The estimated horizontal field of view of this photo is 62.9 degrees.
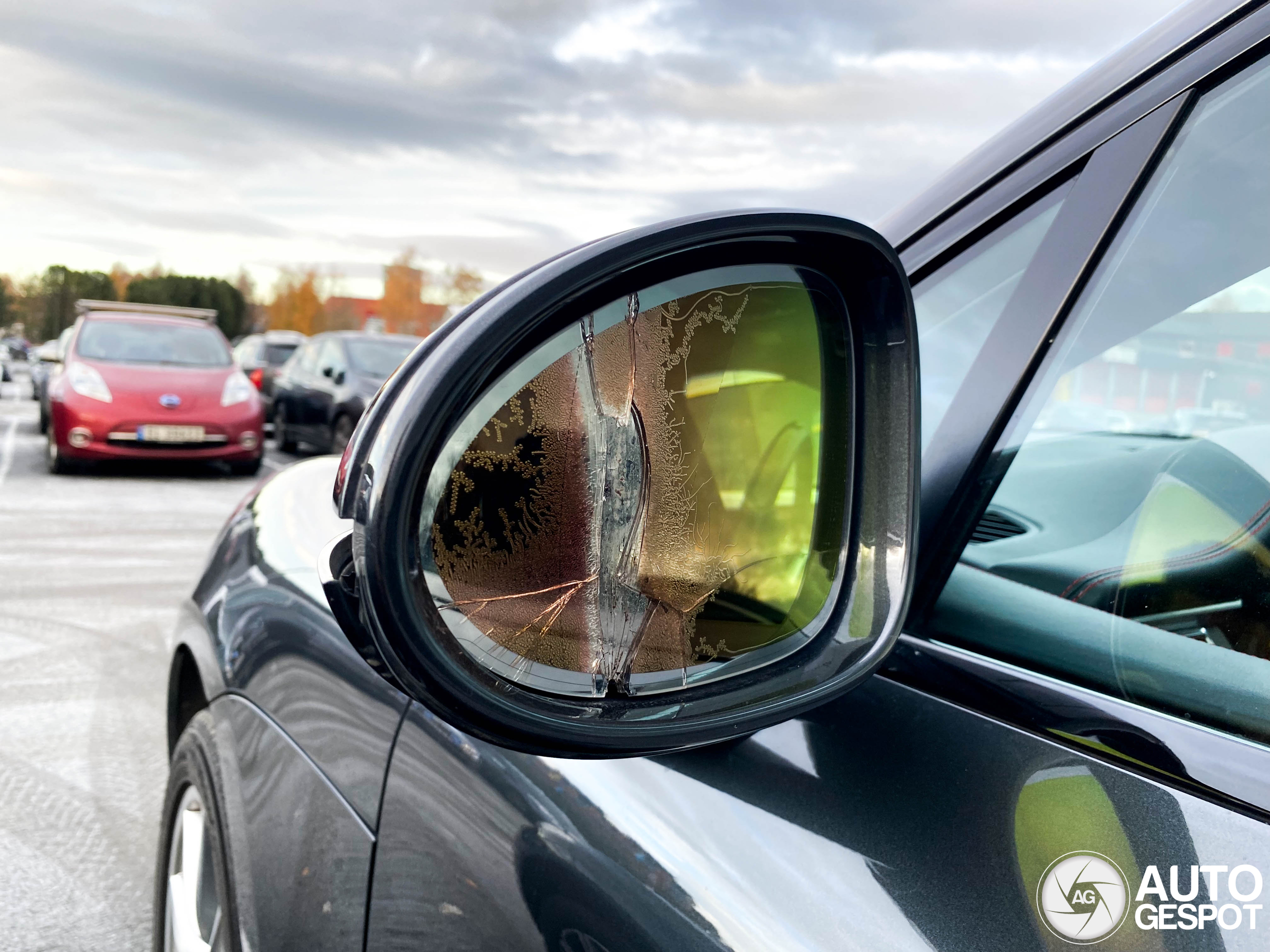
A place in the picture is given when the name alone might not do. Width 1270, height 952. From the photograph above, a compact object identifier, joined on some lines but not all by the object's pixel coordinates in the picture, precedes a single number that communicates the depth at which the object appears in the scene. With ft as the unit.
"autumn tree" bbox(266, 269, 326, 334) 327.26
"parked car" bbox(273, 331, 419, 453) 40.75
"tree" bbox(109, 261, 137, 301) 369.81
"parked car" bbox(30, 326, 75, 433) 37.31
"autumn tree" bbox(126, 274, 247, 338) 343.05
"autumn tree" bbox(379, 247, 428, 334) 285.23
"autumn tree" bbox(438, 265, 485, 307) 287.28
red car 34.37
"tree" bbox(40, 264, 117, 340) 365.20
